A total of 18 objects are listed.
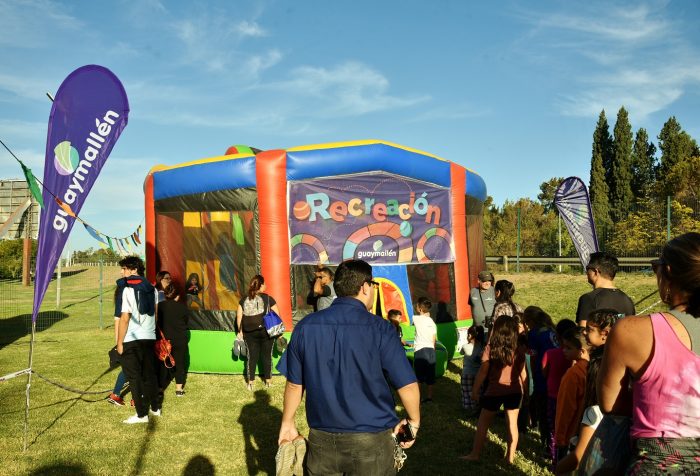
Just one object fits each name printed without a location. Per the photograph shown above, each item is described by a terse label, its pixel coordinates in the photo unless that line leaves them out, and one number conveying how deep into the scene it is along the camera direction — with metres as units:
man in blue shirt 2.83
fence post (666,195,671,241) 13.85
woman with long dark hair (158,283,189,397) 7.71
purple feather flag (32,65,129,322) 5.63
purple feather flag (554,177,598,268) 7.98
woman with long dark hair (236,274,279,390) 7.96
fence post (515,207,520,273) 19.19
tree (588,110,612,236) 32.84
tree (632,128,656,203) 33.06
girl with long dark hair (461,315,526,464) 4.98
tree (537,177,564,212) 51.22
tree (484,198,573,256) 29.12
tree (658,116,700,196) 31.46
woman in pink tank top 2.07
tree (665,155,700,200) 25.77
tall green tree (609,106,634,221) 32.41
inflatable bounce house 8.96
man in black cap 7.88
